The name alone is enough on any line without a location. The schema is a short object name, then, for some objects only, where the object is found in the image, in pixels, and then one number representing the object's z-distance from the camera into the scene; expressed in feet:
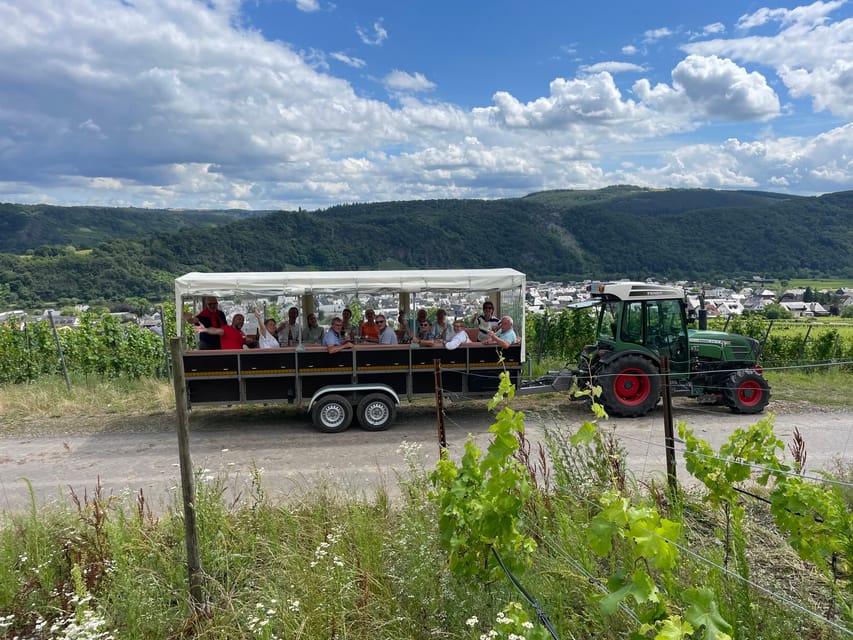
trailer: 30.42
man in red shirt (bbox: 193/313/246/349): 31.37
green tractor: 34.12
